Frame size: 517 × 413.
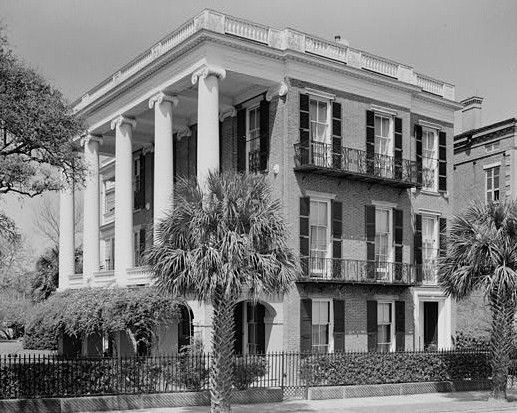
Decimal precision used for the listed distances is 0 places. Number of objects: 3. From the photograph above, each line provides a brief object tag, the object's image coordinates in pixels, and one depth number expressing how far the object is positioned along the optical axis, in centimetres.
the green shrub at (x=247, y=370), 2272
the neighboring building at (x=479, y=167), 3978
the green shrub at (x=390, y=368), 2434
